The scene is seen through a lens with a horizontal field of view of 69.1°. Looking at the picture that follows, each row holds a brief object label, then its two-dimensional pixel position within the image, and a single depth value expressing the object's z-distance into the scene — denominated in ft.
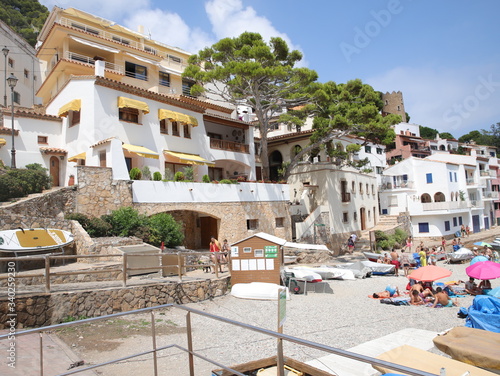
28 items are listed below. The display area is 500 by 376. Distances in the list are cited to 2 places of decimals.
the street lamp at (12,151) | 57.67
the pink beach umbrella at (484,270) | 41.63
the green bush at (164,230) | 55.42
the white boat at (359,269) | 61.67
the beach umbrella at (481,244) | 84.12
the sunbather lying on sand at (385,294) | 44.92
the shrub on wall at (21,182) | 50.52
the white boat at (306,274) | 49.16
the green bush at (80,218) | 49.83
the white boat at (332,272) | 53.86
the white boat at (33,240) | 37.86
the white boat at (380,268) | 65.24
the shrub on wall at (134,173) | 61.11
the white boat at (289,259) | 71.10
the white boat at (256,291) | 42.75
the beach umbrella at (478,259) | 51.79
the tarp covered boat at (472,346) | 19.24
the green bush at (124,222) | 52.49
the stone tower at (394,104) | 214.28
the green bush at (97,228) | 49.85
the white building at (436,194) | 125.18
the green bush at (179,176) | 66.93
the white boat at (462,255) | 77.51
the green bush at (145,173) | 66.08
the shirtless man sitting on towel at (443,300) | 40.60
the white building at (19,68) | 112.47
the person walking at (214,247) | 52.83
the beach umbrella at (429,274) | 41.68
